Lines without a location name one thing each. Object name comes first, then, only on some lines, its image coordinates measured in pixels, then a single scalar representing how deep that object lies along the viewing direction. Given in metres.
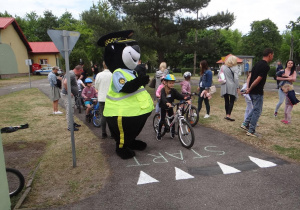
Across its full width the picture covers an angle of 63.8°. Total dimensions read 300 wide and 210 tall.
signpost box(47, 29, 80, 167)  4.06
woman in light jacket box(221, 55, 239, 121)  7.33
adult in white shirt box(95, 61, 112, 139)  6.02
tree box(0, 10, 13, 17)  58.99
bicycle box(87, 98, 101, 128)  7.52
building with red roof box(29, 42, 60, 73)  43.03
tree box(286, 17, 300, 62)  36.15
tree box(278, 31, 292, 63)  52.62
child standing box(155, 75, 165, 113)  5.98
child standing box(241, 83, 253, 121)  6.86
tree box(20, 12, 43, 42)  58.45
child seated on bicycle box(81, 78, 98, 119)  7.90
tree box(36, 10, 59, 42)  60.12
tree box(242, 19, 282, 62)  57.55
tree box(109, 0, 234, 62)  13.30
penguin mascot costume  4.52
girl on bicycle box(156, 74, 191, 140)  5.50
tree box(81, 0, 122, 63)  12.91
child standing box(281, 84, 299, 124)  7.05
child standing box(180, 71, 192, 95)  7.38
